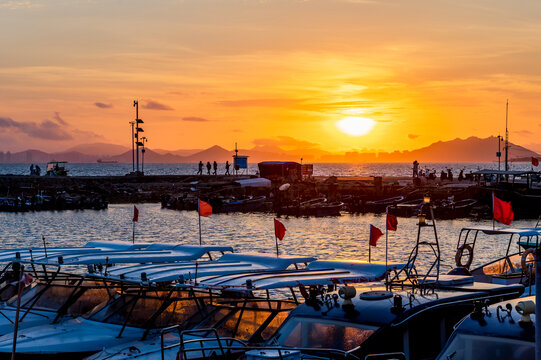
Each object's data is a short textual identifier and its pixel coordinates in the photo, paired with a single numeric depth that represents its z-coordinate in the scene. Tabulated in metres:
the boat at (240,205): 99.25
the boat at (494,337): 12.31
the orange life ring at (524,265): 23.47
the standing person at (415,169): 135.12
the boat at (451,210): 89.12
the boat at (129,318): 20.23
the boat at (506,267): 23.75
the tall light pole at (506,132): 121.52
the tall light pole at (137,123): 133.38
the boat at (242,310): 18.52
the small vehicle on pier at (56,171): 152.62
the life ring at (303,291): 17.08
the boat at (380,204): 100.62
